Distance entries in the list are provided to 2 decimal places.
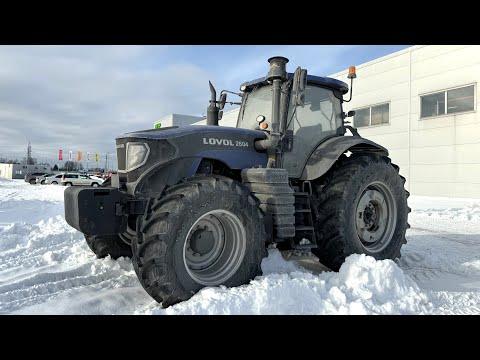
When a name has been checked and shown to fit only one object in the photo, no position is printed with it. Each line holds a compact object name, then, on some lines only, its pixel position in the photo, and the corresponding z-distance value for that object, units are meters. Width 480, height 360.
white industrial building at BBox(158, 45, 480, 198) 13.24
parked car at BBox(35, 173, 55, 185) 33.52
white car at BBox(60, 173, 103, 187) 29.85
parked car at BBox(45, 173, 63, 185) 31.38
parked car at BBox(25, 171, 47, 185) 35.59
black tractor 3.32
